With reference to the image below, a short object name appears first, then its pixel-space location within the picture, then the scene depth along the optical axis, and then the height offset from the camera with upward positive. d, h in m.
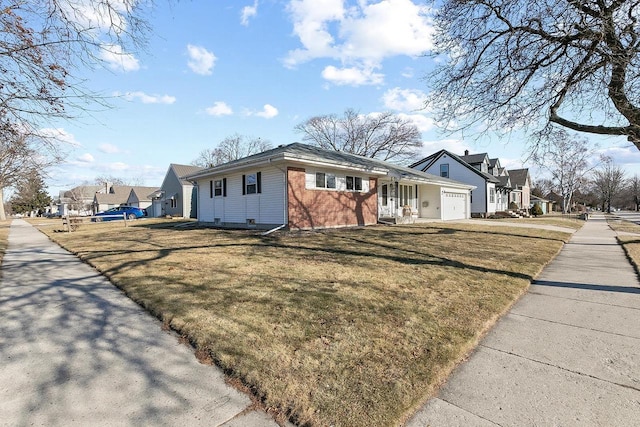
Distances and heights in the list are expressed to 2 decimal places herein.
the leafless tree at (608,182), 66.38 +4.71
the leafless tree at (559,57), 6.57 +3.38
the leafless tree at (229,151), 50.19 +9.03
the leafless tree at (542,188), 74.11 +4.07
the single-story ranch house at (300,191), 13.17 +0.82
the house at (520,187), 44.81 +2.63
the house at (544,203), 57.16 +0.33
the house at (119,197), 47.97 +2.27
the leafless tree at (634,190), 77.94 +3.35
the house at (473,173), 32.09 +3.29
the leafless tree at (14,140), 5.30 +1.28
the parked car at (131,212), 37.20 -0.20
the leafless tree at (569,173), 41.38 +4.24
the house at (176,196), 31.86 +1.41
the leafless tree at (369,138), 38.09 +8.39
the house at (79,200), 64.04 +2.28
